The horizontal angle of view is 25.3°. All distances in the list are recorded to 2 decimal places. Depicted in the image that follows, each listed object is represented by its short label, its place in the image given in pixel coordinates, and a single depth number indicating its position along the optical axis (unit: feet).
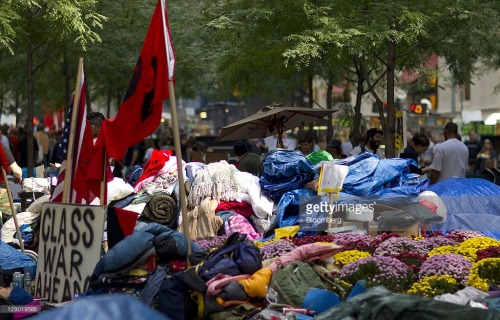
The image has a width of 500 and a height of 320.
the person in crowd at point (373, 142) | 59.93
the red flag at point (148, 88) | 32.81
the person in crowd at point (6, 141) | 72.81
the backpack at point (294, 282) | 28.53
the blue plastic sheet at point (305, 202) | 42.60
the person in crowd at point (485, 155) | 98.74
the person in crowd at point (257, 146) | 114.97
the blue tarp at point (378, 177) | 44.11
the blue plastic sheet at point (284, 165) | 45.16
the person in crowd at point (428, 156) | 88.32
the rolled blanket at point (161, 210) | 44.42
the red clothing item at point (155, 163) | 47.47
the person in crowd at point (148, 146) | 92.17
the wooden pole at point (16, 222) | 39.60
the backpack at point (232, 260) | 29.43
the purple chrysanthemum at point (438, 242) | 35.24
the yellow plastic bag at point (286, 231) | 41.23
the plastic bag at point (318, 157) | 49.45
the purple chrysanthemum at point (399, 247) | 33.63
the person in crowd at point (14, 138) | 89.13
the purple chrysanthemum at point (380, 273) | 29.55
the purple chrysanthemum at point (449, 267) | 29.45
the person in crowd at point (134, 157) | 97.21
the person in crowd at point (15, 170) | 42.46
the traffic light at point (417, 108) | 118.42
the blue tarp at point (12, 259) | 36.57
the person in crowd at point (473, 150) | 87.98
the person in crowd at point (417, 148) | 56.08
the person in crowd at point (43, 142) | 108.58
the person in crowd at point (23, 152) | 88.58
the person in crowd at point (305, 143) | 57.06
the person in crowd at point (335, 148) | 67.31
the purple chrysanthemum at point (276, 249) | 33.76
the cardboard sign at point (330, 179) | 43.27
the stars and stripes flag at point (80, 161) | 36.78
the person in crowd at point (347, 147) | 81.66
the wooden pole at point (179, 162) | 30.53
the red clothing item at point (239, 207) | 45.78
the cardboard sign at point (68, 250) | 30.76
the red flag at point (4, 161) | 42.09
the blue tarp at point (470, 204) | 43.34
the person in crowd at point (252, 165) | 51.26
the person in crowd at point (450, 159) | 53.31
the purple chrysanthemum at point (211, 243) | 38.26
